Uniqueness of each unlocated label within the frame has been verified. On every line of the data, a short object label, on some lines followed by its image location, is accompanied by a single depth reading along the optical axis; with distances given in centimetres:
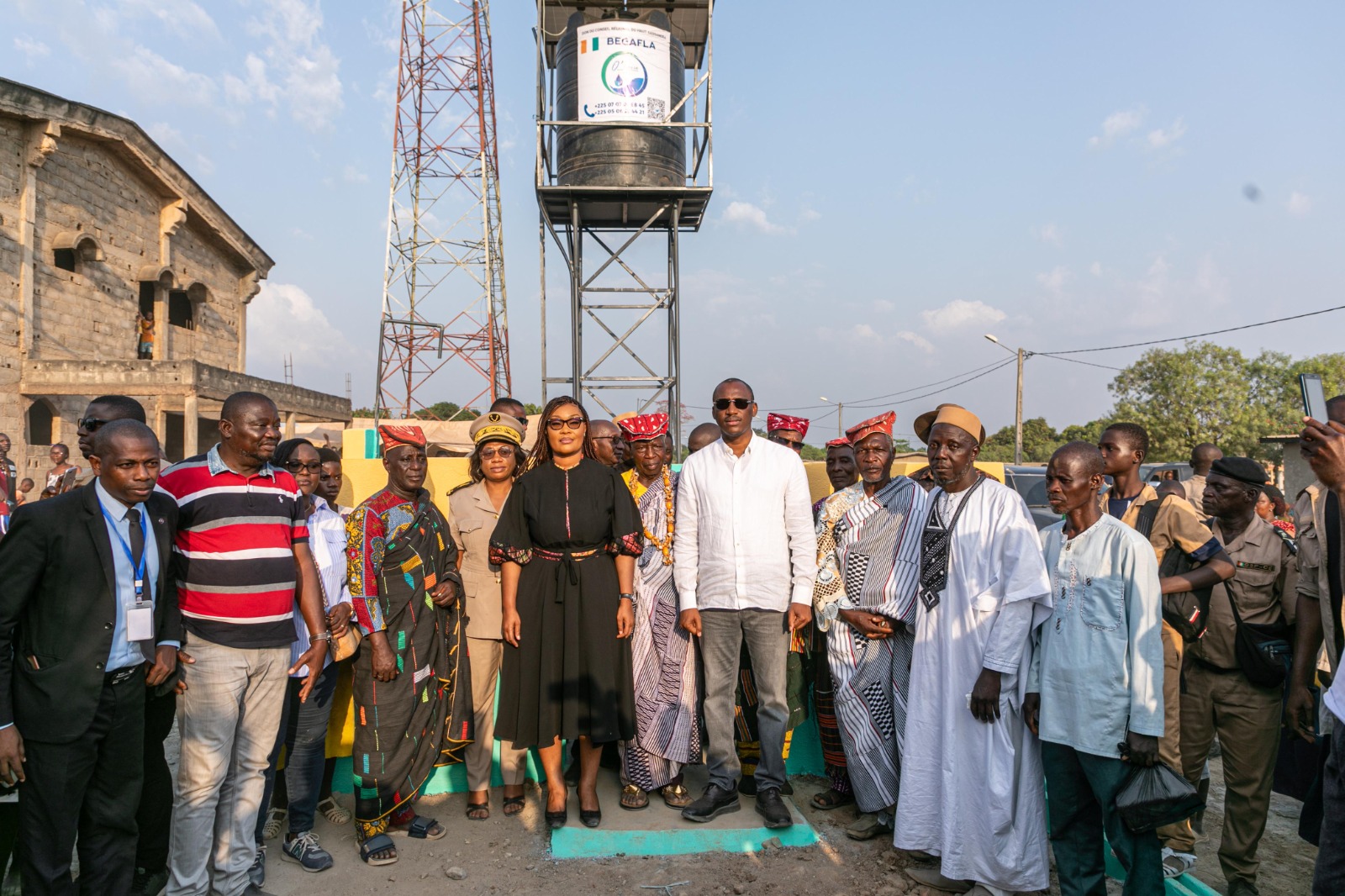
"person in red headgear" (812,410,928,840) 400
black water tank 1001
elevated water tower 995
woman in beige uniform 429
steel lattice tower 2195
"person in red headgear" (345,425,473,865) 385
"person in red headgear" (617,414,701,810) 425
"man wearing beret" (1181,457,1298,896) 356
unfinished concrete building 1652
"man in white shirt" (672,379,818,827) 411
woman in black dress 402
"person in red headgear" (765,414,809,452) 536
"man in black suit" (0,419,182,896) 273
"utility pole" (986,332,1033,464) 2503
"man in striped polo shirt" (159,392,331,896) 315
